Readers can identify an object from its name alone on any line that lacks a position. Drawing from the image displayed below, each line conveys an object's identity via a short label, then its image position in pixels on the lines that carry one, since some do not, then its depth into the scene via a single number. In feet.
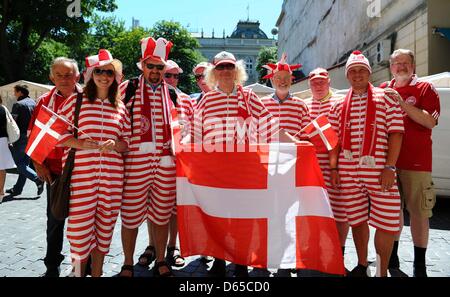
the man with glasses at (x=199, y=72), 16.97
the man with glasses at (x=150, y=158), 10.74
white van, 20.31
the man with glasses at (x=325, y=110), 11.74
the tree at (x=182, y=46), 123.95
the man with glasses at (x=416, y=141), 11.58
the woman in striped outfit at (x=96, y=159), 9.66
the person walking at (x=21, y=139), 24.54
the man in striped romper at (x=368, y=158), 10.28
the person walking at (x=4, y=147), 22.00
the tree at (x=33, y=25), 60.39
